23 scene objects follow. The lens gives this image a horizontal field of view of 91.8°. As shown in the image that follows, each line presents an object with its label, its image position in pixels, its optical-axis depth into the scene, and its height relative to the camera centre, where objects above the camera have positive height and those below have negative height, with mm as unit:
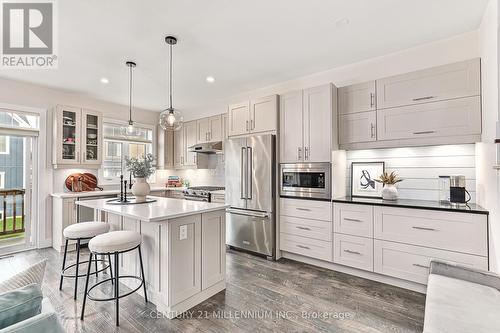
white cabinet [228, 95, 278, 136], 3812 +862
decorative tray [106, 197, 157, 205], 2805 -406
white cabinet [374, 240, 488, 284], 2387 -981
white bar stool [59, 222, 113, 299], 2482 -662
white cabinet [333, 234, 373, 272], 2934 -1048
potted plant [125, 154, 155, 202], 2922 -61
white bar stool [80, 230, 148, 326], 2111 -679
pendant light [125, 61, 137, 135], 3318 +622
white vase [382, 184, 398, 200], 3055 -306
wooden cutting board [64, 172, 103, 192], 4527 -268
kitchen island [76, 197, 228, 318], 2221 -830
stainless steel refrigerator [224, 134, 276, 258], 3707 -402
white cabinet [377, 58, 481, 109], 2555 +946
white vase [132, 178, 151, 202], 2934 -257
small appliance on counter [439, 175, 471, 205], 2627 -254
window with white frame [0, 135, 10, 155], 3922 +378
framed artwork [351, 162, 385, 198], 3326 -156
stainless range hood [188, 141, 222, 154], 4984 +433
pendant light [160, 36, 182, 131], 2725 +591
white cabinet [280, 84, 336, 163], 3318 +625
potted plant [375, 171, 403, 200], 3059 -232
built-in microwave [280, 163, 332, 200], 3312 -179
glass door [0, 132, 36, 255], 3971 -393
